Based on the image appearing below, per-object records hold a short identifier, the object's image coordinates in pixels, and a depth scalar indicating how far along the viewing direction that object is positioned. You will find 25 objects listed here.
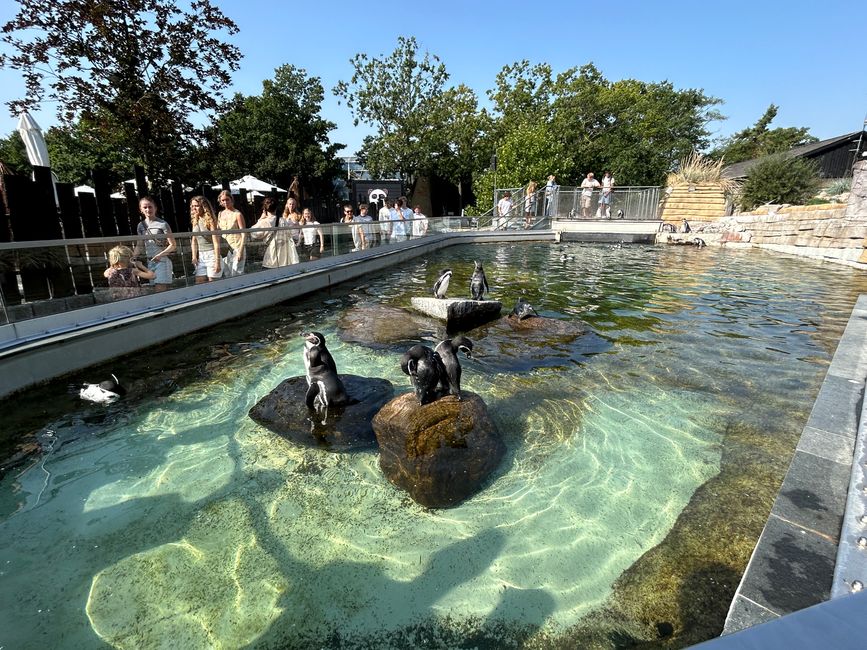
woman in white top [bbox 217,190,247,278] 8.83
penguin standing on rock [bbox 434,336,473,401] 4.61
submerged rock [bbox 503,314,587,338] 8.19
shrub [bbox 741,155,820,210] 22.23
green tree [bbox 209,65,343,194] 29.52
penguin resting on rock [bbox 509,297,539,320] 8.59
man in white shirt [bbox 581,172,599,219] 25.81
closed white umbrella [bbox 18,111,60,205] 10.06
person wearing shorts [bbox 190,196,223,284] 7.79
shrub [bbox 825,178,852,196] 21.36
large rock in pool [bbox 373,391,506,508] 3.91
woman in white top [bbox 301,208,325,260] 10.76
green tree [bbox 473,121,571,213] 29.03
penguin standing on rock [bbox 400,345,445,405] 4.37
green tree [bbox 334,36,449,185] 34.34
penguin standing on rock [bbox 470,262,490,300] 9.80
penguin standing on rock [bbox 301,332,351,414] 4.90
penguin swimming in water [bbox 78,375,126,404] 5.34
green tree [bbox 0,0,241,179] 12.44
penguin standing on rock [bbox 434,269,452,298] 9.64
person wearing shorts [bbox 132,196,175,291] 6.80
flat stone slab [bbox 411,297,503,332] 8.60
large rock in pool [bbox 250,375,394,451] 4.66
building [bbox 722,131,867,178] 31.77
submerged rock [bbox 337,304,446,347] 8.01
